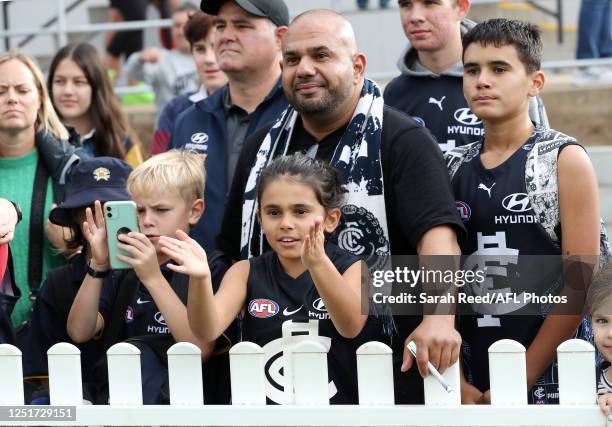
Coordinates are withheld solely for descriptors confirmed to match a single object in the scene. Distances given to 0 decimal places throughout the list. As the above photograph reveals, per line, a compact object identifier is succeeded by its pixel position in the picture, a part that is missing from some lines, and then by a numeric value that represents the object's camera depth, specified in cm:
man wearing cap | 1006
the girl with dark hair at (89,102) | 1162
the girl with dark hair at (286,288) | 716
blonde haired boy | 761
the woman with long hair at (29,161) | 952
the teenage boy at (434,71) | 925
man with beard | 736
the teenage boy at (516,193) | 733
